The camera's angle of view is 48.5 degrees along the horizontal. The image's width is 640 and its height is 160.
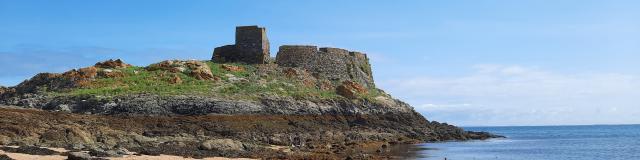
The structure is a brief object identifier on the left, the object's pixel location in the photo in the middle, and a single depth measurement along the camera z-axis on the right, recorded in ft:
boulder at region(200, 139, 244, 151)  101.91
